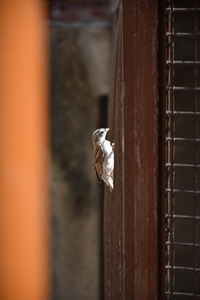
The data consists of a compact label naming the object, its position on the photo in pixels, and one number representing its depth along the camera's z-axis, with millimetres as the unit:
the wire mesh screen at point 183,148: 4527
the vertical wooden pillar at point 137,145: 4355
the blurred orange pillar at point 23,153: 8859
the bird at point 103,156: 5379
